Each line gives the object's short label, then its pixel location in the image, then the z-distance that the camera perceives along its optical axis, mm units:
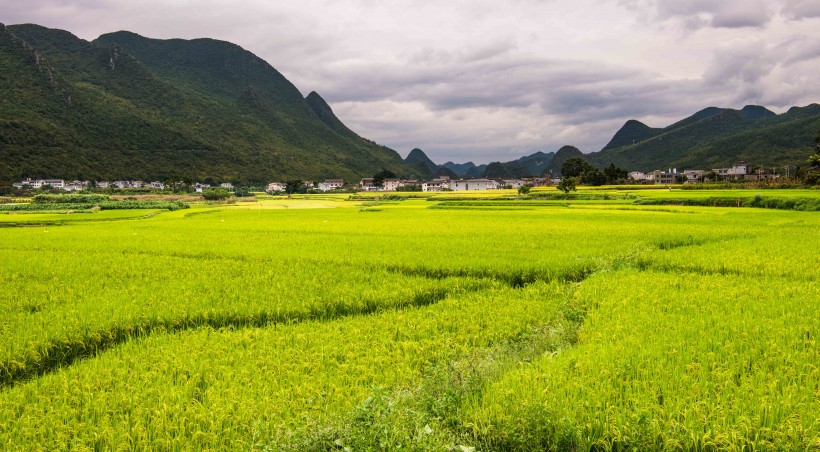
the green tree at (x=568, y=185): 59278
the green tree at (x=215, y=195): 68525
